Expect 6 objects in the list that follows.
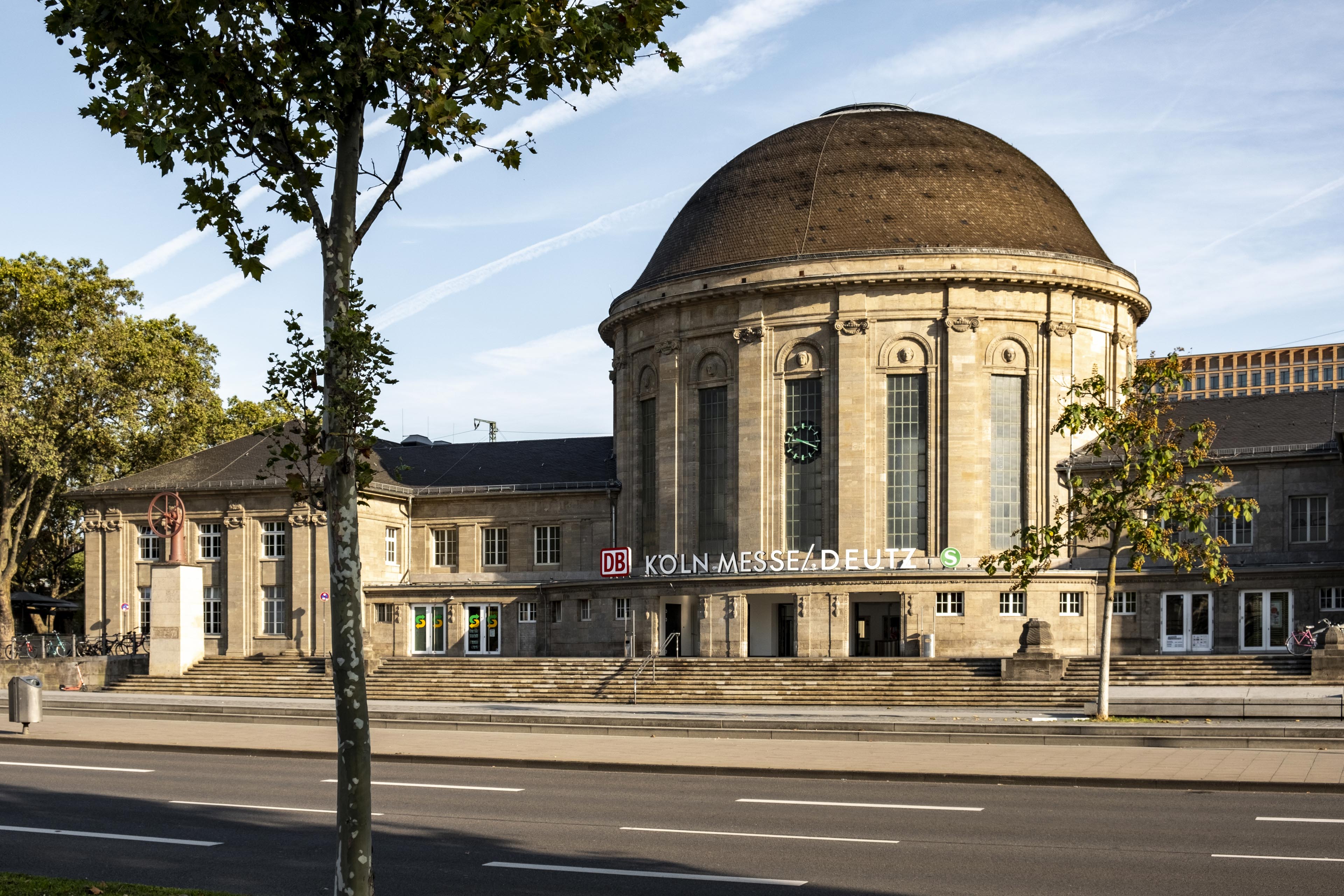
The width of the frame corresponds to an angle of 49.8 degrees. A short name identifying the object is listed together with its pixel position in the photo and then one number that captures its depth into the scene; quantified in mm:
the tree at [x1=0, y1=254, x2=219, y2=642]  62000
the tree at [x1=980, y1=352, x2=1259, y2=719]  32500
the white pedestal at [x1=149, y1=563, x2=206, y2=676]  54500
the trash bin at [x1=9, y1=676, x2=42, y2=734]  31125
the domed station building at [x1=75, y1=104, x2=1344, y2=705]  49625
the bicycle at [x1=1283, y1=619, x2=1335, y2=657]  44812
